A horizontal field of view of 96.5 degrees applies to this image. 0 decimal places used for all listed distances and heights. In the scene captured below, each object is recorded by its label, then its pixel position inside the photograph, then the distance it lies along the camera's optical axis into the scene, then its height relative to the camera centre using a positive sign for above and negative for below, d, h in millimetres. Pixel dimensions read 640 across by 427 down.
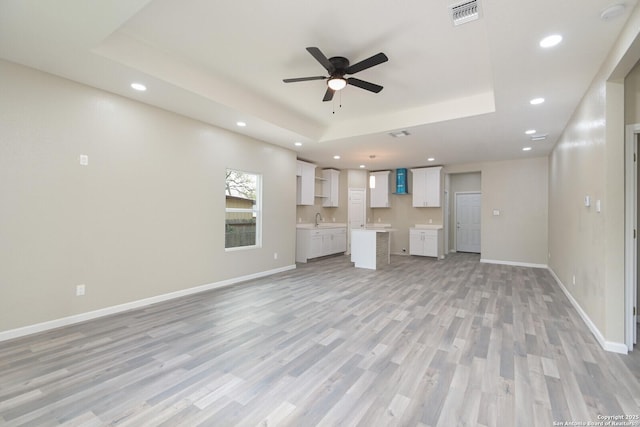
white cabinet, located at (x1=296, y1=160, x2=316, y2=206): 7609 +892
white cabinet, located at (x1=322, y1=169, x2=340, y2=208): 8859 +870
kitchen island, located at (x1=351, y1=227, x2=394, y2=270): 6668 -748
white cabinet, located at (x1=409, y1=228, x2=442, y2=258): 8180 -734
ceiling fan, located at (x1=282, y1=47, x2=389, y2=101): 2736 +1527
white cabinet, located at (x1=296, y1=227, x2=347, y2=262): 7543 -731
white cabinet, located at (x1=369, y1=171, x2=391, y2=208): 9273 +858
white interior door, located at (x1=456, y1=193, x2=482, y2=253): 9250 -159
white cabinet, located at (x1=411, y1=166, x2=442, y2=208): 8383 +889
